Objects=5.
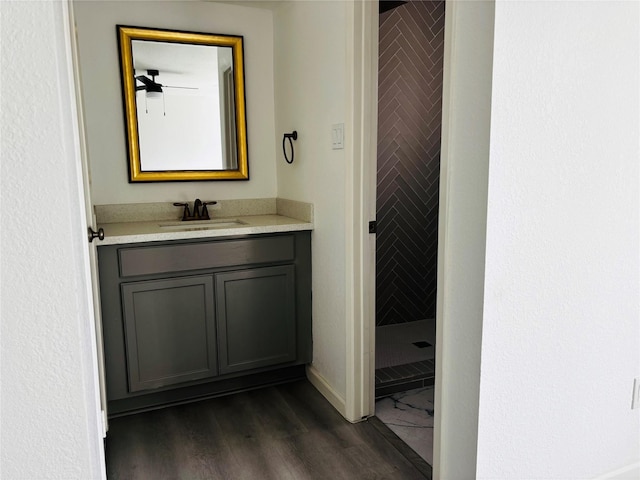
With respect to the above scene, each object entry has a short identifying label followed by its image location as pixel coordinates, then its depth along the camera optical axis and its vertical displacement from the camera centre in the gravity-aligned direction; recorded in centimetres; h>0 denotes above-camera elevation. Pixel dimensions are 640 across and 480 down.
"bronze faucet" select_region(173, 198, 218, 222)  284 -28
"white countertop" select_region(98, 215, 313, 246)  230 -33
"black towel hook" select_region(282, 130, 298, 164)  276 +12
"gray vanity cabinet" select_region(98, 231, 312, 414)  235 -76
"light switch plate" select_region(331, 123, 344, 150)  222 +11
